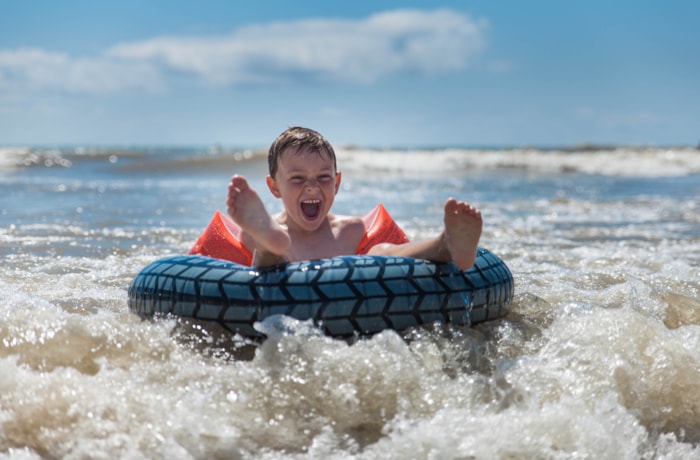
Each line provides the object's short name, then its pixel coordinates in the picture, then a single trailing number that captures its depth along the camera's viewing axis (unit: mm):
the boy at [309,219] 3217
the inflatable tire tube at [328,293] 3150
